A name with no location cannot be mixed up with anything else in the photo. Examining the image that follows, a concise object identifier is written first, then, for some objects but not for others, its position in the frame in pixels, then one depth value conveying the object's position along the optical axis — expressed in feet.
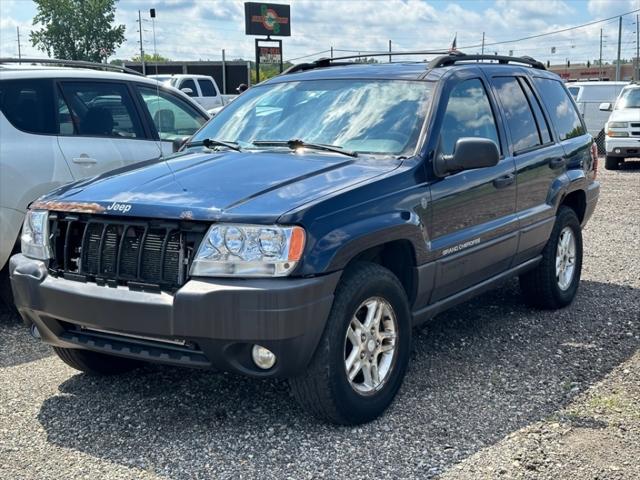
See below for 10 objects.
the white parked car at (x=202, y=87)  72.84
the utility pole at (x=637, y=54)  176.58
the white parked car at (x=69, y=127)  18.98
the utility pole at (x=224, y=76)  154.92
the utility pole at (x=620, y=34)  175.76
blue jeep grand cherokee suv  11.68
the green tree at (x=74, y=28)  212.64
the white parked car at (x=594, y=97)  71.41
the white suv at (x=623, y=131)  55.16
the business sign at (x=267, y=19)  129.53
